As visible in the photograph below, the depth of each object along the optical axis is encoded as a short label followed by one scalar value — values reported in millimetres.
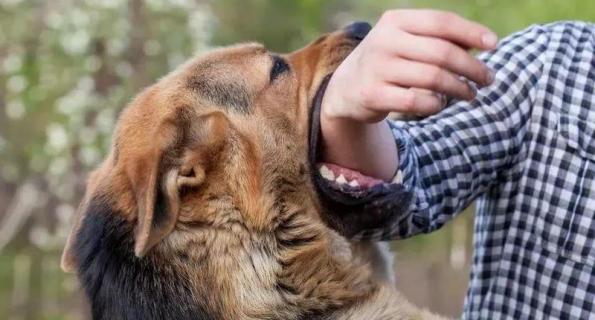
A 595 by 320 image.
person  2721
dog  2473
